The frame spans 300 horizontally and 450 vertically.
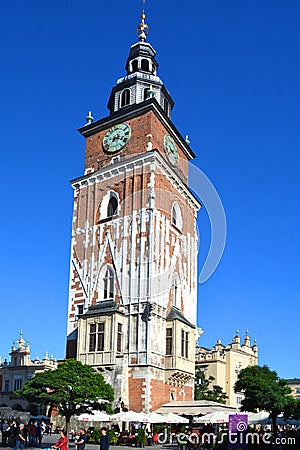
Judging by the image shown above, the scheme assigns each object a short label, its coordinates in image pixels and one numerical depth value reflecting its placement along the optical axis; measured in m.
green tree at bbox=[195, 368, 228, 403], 67.12
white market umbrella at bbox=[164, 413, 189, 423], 33.12
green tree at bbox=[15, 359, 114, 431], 29.66
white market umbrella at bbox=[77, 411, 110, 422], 33.75
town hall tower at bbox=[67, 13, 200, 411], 38.72
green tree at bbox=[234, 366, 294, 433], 36.53
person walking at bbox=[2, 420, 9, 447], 31.54
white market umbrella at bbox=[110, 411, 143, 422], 33.00
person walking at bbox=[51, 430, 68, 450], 20.42
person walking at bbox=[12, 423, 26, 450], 23.48
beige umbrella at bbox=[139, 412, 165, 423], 33.03
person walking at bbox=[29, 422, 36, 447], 30.05
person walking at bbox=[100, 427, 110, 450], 20.61
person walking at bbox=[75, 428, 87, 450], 21.91
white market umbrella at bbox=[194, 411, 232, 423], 32.62
